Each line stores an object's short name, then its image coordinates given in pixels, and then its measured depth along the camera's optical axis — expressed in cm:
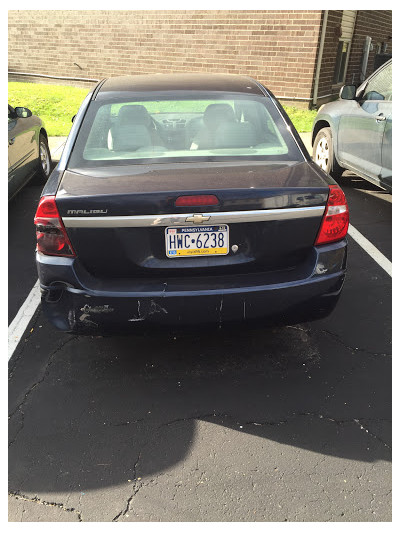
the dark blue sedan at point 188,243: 259
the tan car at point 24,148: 570
